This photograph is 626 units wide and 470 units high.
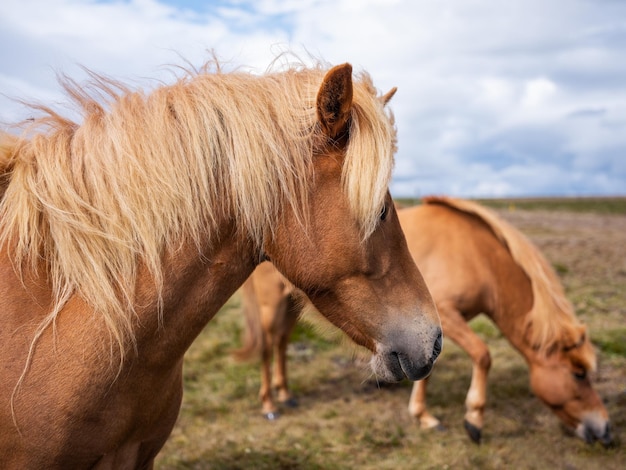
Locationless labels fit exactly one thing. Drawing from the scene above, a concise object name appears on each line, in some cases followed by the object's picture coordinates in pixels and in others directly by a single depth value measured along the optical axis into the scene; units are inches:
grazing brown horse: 197.3
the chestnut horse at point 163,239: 72.1
